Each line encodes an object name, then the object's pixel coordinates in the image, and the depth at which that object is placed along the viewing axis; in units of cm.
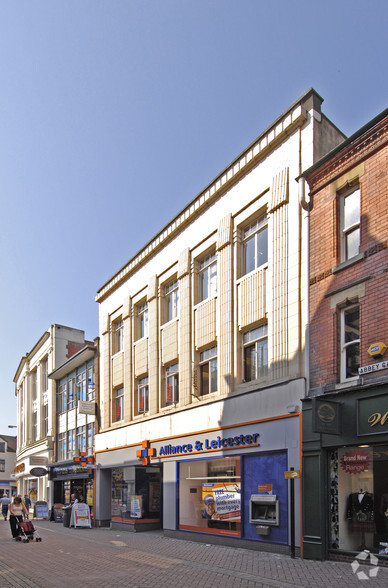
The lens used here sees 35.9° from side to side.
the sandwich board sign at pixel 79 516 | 2541
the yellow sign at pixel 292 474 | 1313
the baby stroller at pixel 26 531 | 1830
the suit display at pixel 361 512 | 1239
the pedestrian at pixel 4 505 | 3759
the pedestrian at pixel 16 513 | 1827
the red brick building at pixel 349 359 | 1234
